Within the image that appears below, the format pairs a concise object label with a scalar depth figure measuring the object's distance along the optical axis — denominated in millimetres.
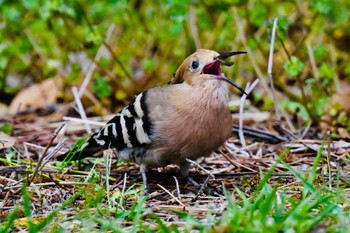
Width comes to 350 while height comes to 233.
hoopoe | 6418
